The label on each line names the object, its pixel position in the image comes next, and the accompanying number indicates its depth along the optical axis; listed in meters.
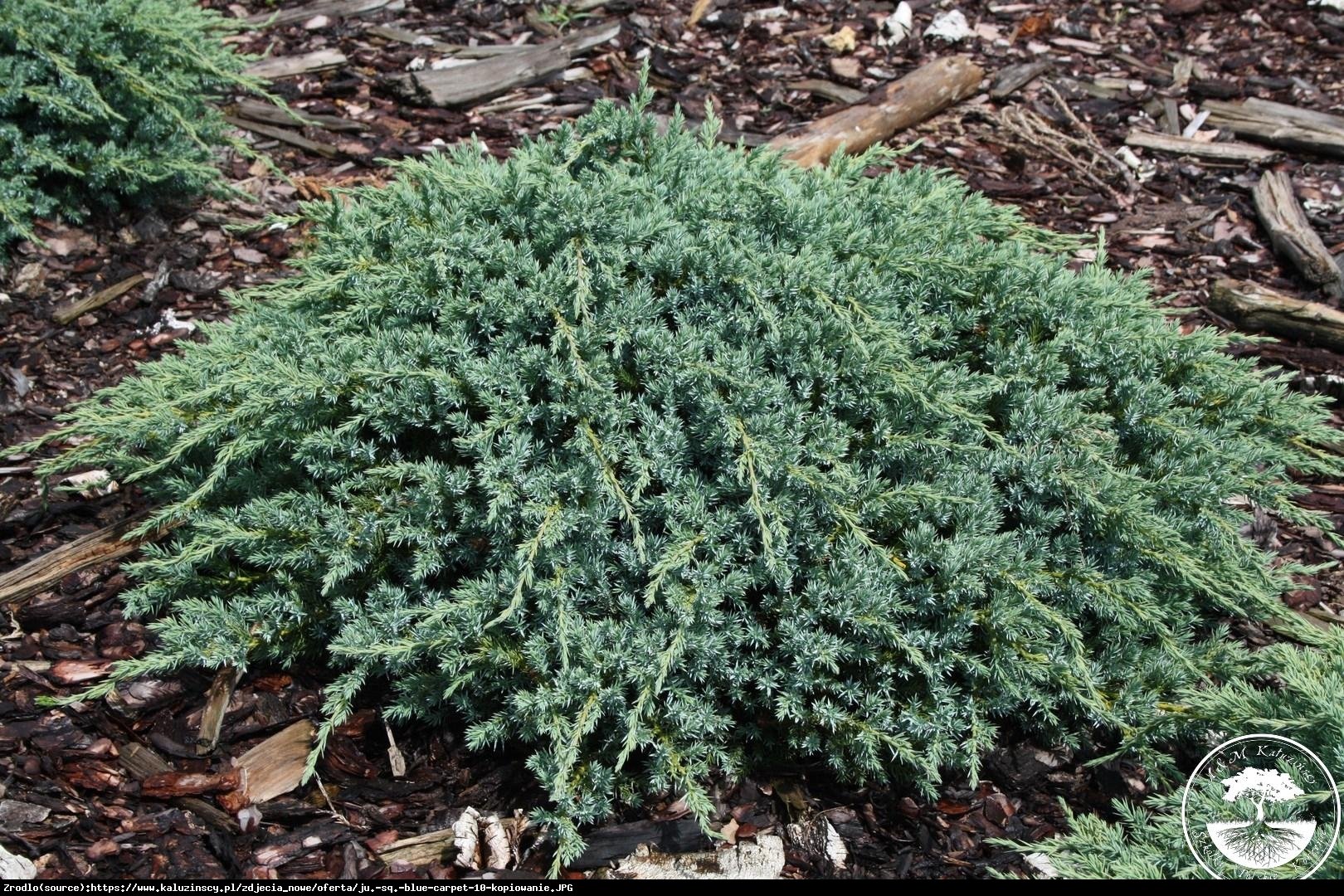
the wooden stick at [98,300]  4.66
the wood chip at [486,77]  5.84
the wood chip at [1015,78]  5.99
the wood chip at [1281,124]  5.59
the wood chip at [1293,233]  4.80
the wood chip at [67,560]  3.54
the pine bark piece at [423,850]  2.95
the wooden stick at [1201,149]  5.58
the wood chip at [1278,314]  4.55
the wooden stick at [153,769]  3.05
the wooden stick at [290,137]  5.60
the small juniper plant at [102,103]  4.58
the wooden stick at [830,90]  5.92
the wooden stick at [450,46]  6.14
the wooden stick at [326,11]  6.49
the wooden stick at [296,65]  6.08
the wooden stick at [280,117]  5.74
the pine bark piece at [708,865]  2.91
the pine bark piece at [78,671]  3.35
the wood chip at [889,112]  5.30
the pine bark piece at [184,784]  3.09
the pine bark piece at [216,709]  3.21
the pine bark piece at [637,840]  2.93
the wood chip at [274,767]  3.11
